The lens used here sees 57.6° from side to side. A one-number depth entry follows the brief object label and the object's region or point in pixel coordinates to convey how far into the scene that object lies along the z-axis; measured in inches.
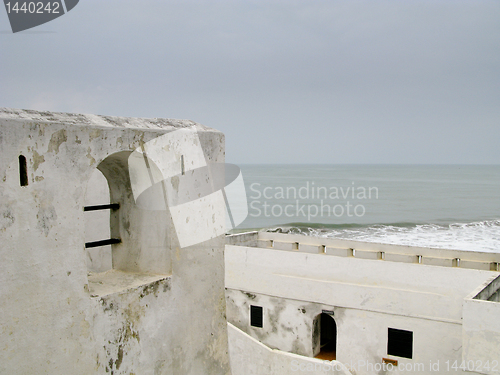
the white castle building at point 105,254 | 100.8
